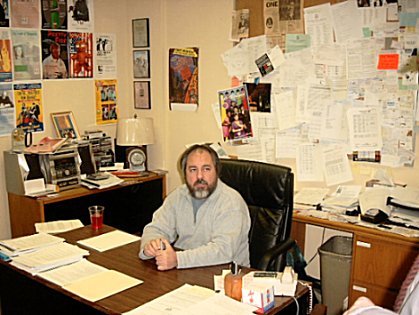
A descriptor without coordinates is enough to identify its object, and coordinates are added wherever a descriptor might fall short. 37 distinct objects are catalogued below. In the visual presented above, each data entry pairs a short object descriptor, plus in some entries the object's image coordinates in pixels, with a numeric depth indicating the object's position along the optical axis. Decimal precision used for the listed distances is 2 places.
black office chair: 2.63
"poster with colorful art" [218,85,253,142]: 3.86
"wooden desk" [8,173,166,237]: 3.45
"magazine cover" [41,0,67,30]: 3.87
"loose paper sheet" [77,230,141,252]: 2.38
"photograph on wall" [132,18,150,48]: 4.37
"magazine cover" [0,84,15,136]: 3.63
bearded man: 2.35
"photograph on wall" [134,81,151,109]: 4.46
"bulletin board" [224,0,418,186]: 3.14
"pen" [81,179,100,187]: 3.70
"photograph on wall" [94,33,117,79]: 4.29
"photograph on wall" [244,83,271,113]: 3.72
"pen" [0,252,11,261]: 2.25
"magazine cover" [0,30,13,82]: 3.60
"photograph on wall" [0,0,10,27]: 3.58
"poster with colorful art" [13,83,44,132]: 3.74
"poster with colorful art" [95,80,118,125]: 4.34
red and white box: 1.77
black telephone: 2.88
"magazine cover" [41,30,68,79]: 3.90
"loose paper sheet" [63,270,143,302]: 1.90
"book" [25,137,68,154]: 3.55
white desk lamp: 4.19
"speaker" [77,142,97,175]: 3.90
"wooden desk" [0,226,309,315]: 1.85
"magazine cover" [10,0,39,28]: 3.66
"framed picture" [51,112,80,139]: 4.00
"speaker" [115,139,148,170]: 4.21
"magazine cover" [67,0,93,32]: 4.04
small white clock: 4.21
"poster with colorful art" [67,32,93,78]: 4.08
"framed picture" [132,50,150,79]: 4.42
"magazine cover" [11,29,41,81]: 3.69
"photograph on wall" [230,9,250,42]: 3.76
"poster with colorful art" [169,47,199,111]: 4.14
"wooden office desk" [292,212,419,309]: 2.72
